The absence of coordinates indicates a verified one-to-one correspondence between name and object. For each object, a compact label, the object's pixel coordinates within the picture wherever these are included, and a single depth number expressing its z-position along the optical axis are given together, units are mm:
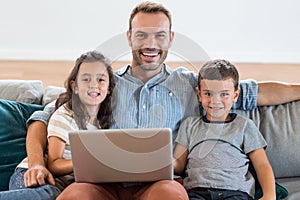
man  1900
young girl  1823
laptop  1515
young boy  1797
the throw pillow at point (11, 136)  1936
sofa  1959
